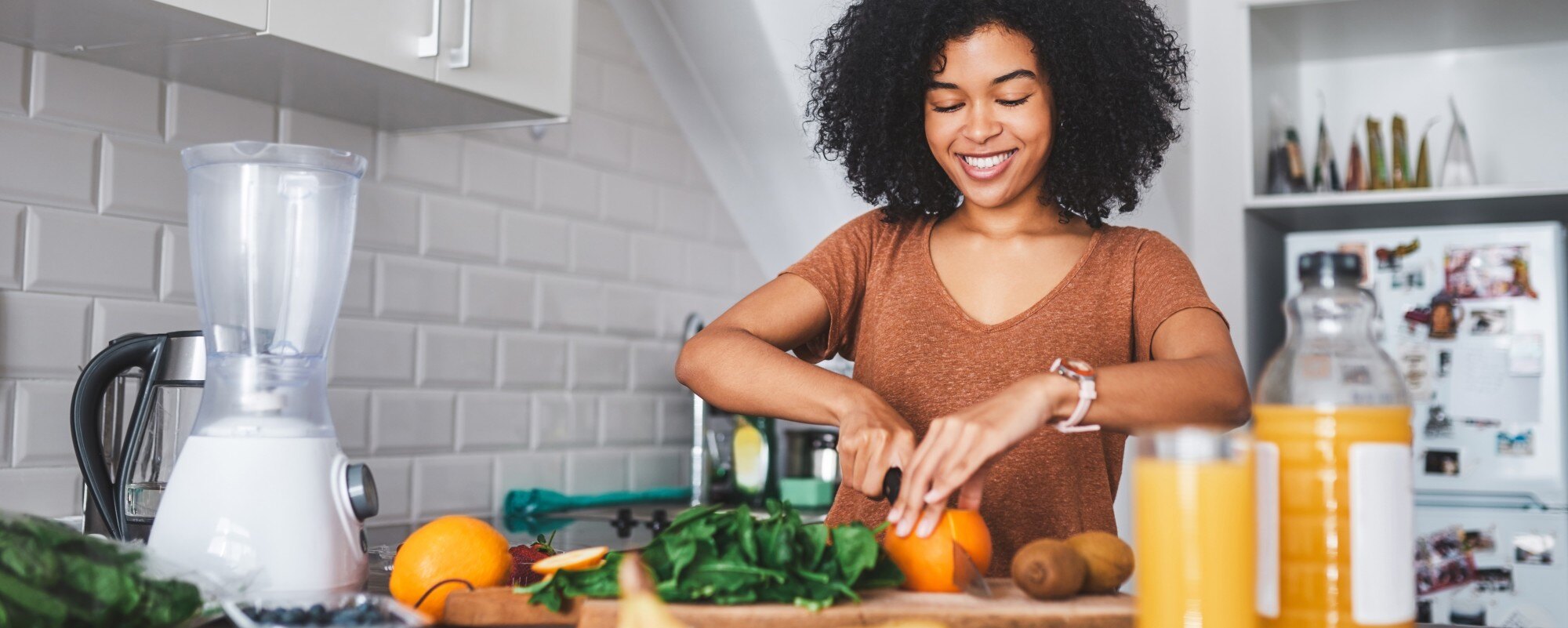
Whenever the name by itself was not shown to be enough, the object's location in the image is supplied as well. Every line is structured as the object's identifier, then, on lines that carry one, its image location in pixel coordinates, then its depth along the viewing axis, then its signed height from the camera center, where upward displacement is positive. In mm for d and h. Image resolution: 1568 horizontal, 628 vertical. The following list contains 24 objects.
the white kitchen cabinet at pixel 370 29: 1509 +420
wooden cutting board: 869 -167
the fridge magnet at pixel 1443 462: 2656 -176
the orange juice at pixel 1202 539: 702 -92
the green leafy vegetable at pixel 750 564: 900 -140
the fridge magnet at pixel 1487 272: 2639 +222
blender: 1005 -20
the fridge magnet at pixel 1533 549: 2551 -341
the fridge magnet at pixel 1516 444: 2607 -133
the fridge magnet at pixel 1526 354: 2619 +52
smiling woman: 1414 +136
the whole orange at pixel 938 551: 975 -140
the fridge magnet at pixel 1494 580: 2582 -410
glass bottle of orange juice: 741 -56
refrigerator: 2580 -71
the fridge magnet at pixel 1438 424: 2660 -97
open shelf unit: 2732 +662
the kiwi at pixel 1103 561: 927 -137
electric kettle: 1209 -67
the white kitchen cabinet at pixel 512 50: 1765 +463
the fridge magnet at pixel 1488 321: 2646 +119
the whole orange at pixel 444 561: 1033 -161
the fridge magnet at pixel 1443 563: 2607 -380
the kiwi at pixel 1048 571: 889 -139
